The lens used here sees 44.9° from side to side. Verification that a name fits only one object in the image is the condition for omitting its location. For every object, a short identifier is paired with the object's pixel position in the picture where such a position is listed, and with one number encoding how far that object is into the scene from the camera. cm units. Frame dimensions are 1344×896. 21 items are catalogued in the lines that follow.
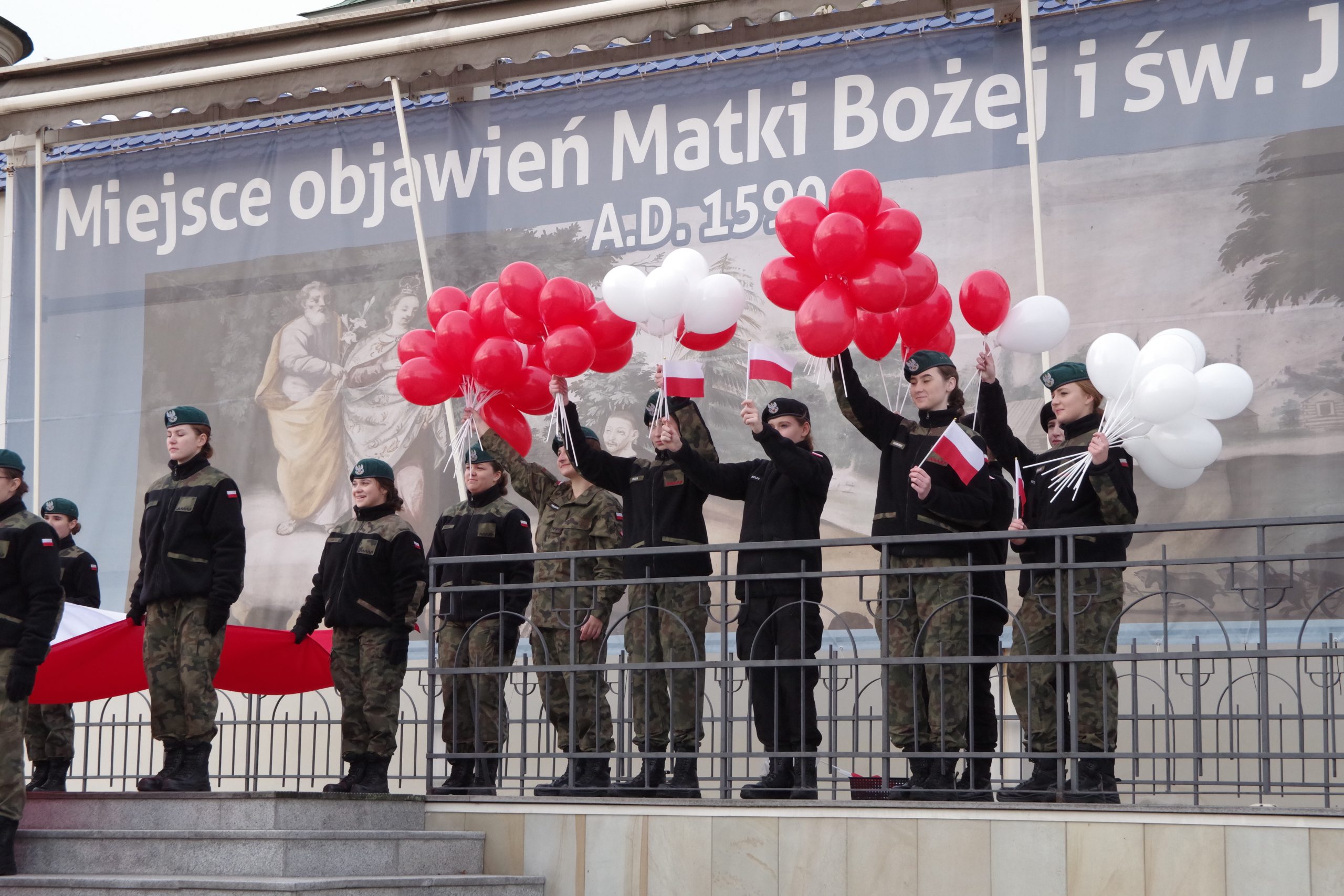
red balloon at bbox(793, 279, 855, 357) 645
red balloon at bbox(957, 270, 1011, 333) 681
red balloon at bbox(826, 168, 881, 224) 648
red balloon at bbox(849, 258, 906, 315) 642
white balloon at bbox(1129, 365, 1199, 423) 609
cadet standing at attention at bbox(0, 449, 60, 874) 651
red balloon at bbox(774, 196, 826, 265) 655
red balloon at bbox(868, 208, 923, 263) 646
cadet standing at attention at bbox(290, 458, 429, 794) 738
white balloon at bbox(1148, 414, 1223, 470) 627
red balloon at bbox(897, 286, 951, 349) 693
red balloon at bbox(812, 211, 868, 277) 638
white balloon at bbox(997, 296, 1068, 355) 683
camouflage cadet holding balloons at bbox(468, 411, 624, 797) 708
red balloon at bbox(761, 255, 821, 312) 663
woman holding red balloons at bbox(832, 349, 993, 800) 639
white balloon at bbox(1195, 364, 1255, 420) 628
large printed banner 839
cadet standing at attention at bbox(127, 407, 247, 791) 697
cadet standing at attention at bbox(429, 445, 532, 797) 771
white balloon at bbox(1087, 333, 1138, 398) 624
